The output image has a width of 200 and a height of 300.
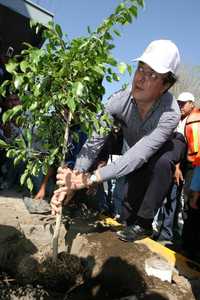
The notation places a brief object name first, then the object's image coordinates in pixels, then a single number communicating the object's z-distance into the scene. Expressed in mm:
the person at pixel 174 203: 2824
